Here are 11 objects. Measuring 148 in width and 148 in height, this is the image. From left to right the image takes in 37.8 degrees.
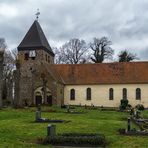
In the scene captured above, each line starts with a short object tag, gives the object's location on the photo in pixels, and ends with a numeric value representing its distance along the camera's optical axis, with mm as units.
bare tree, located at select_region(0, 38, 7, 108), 41575
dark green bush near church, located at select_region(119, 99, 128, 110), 30071
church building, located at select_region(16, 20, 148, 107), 32677
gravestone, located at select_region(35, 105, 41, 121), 15199
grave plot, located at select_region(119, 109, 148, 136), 11327
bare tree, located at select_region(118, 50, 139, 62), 46911
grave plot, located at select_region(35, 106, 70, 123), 14838
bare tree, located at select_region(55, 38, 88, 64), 47202
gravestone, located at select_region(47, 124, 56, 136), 9944
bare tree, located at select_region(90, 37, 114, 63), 47396
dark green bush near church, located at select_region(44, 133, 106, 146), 9144
